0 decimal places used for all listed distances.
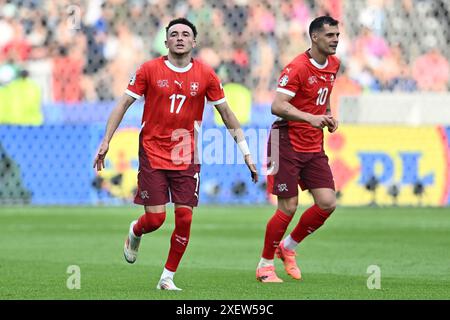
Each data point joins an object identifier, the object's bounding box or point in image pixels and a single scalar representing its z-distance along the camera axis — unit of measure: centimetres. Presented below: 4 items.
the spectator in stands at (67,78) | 2120
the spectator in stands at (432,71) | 2147
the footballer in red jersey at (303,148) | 1024
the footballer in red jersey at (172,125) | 937
